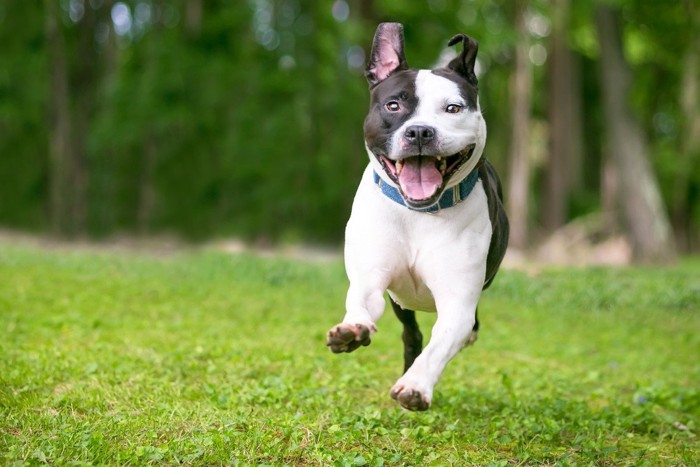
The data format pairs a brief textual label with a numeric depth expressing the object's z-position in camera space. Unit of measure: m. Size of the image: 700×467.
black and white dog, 3.69
